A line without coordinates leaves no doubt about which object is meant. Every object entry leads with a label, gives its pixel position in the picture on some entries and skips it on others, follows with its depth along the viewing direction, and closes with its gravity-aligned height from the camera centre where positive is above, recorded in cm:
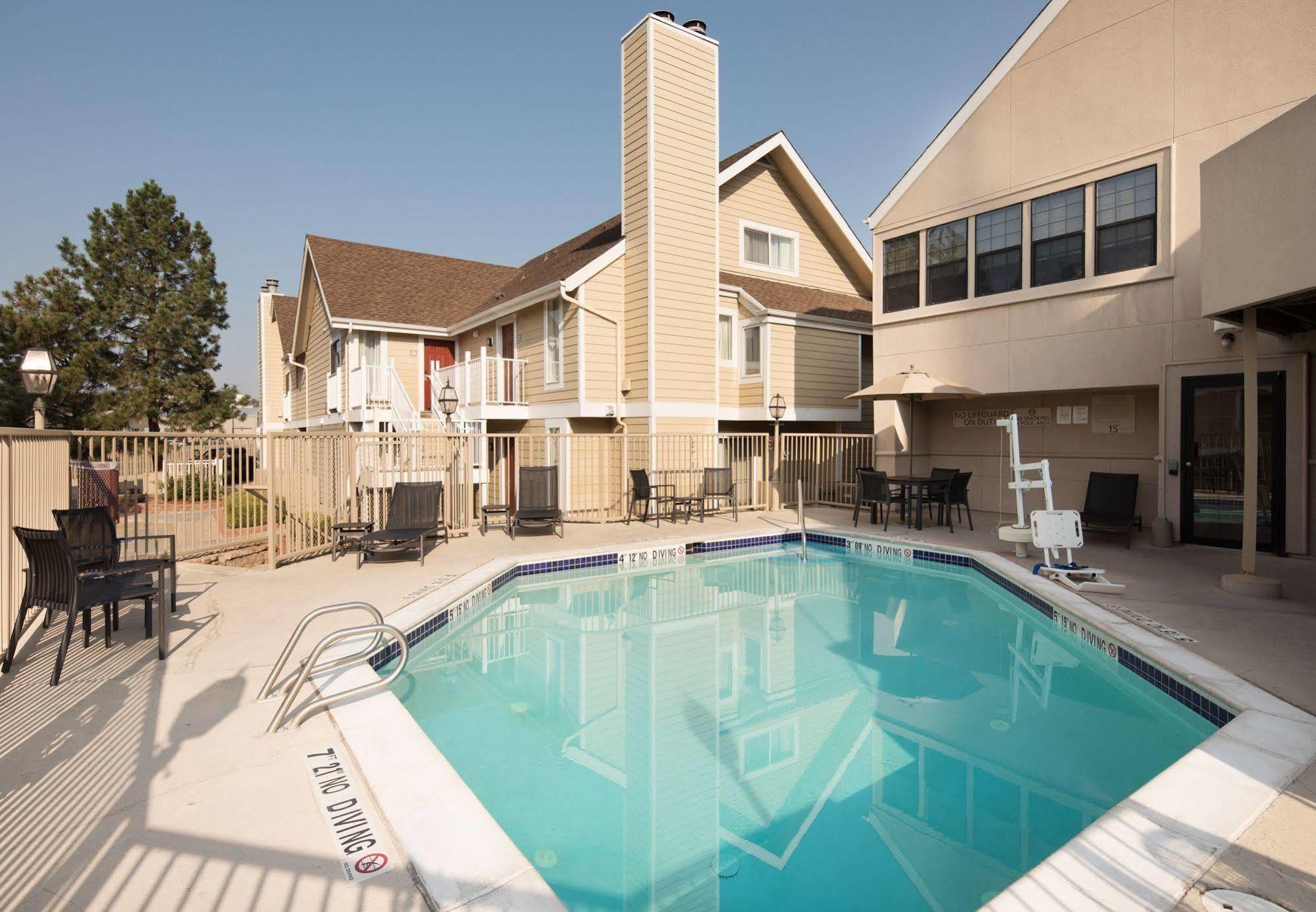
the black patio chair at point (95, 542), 516 -81
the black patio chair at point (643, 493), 1224 -93
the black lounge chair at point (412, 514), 871 -99
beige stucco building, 870 +300
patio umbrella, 1092 +94
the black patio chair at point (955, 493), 1102 -87
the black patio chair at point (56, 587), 425 -96
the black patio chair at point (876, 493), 1106 -87
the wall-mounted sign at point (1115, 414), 1079 +47
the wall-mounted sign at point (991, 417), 1199 +49
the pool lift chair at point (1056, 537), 695 -112
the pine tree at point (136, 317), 2389 +498
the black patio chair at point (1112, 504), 963 -96
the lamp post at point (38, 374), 701 +80
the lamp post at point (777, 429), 1352 +29
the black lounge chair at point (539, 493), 1091 -85
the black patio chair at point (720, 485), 1315 -85
